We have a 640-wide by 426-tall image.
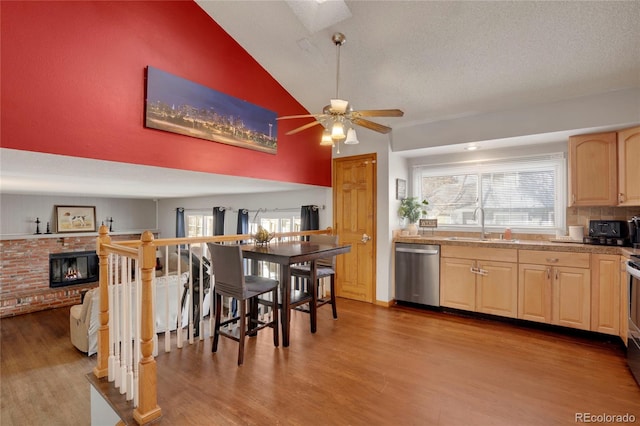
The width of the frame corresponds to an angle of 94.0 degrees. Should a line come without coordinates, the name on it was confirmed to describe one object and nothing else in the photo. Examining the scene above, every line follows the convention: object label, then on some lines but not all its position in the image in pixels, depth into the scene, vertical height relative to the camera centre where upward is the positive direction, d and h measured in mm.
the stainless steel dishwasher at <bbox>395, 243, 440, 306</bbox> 3982 -806
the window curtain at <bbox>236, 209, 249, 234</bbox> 5820 -157
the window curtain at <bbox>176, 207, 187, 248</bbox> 7285 -227
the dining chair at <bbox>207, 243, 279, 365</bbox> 2521 -671
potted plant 4441 +55
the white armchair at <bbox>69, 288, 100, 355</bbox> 3359 -1273
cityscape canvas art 2568 +991
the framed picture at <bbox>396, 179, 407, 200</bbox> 4489 +401
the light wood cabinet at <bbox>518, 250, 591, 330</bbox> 3131 -795
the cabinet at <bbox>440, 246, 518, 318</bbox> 3508 -802
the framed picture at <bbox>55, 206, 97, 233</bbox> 6340 -122
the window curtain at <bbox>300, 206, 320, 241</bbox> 4852 -61
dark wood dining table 2688 -395
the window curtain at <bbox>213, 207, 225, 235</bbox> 6309 -130
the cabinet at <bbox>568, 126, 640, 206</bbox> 2984 +499
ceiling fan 2305 +789
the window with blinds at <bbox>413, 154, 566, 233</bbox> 3826 +317
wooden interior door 4387 -114
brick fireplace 5082 -1216
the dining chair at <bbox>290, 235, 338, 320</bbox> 3471 -669
